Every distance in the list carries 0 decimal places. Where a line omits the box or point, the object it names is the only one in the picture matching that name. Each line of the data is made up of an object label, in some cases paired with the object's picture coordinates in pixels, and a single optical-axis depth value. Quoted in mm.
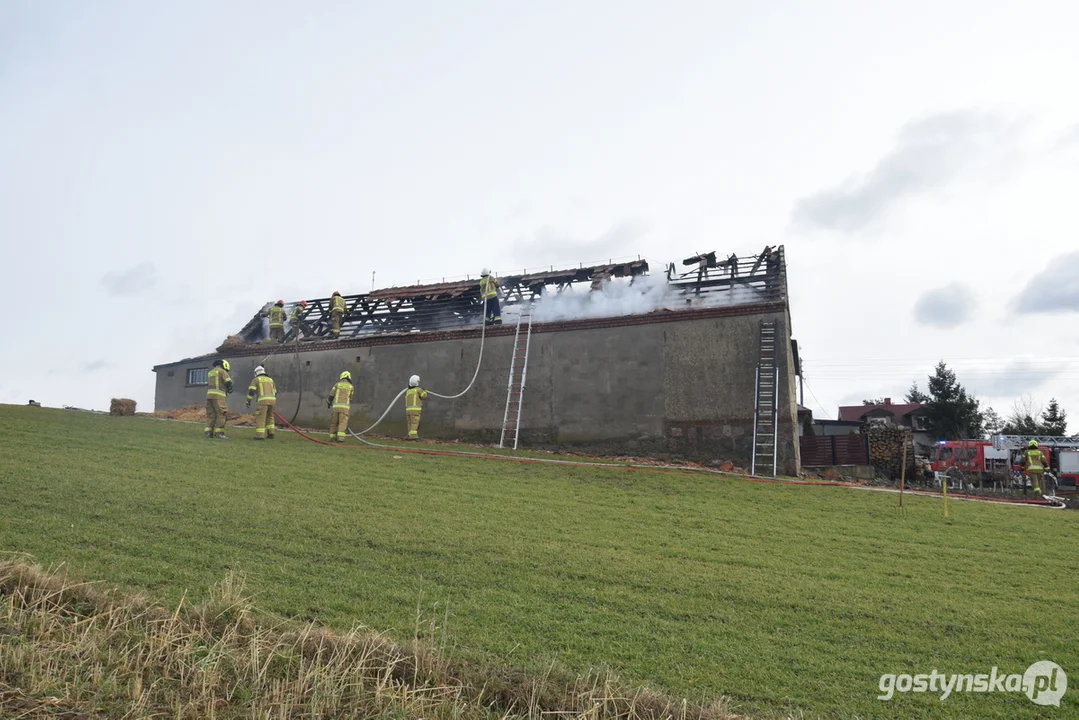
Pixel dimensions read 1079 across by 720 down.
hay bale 20250
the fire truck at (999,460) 25891
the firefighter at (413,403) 17594
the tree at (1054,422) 48562
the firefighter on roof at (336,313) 23644
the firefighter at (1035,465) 18984
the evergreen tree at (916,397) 56081
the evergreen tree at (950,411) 47469
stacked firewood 23141
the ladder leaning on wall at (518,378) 19391
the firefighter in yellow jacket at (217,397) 16109
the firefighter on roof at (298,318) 24984
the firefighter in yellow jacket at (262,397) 16328
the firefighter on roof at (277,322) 25016
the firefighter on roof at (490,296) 20625
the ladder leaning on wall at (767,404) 16359
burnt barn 17078
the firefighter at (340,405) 16766
